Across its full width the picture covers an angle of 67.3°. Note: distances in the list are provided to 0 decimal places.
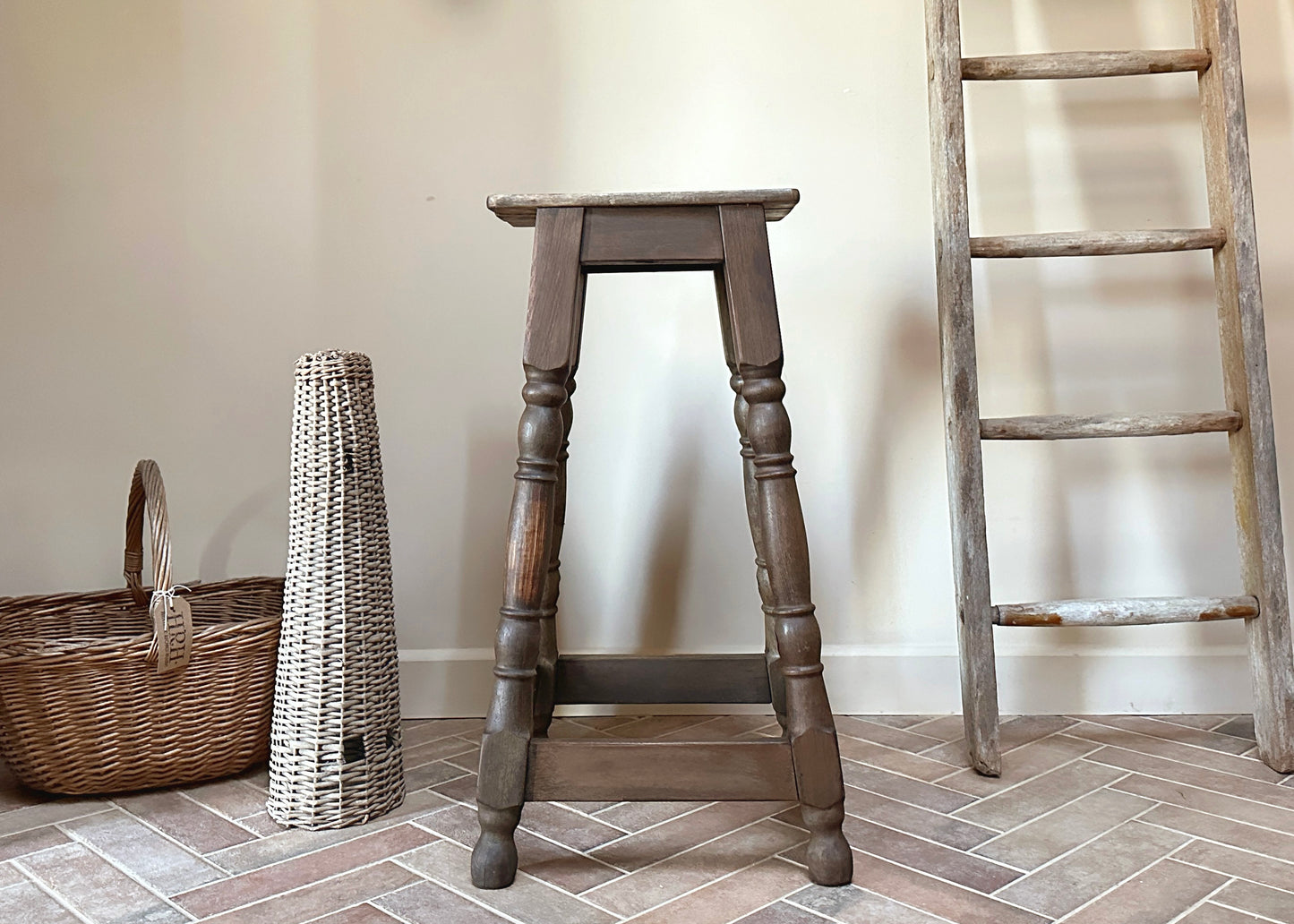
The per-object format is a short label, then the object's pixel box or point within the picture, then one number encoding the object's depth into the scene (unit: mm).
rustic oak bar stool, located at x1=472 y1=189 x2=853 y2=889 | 1233
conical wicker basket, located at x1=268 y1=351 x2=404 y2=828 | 1450
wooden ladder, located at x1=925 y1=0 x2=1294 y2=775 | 1648
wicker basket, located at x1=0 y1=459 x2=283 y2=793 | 1496
